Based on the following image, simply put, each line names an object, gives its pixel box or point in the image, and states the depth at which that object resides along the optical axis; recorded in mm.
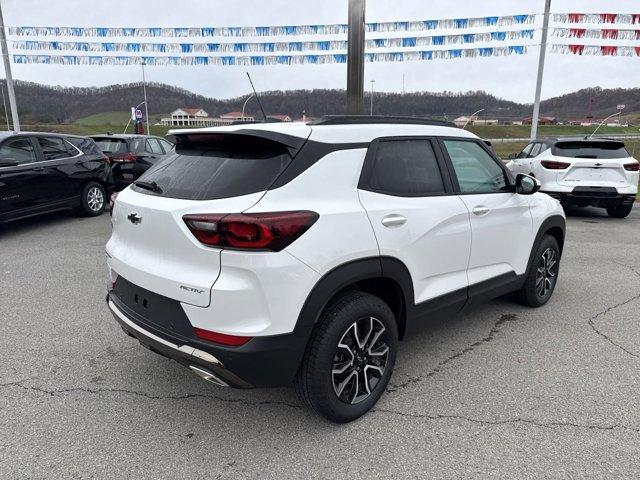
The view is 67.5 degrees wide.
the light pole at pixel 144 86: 52859
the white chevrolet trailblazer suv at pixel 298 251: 2301
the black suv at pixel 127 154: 10562
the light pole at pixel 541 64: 14227
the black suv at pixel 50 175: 7336
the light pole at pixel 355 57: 12625
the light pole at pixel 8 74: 15913
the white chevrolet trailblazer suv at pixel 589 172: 8828
